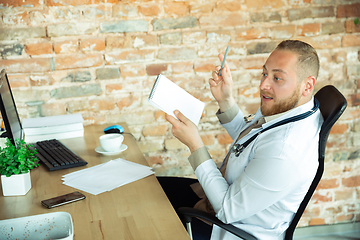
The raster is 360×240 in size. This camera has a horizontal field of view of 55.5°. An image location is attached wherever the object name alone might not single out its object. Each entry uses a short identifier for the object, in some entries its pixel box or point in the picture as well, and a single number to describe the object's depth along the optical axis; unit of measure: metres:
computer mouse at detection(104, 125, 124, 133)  1.98
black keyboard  1.53
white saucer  1.67
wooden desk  1.03
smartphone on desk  1.19
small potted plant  1.22
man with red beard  1.21
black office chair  1.24
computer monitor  1.49
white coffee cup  1.66
